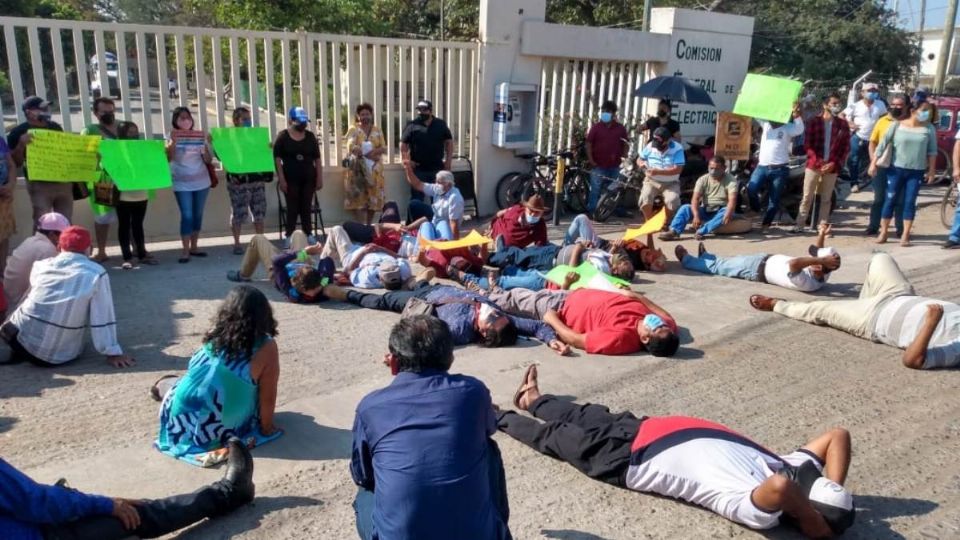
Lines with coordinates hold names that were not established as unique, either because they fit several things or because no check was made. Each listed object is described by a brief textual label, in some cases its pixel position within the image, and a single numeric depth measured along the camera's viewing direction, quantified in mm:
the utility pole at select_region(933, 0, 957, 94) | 21312
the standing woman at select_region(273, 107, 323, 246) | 8969
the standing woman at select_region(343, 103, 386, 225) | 9875
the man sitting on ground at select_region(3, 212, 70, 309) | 5789
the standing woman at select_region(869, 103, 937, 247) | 9430
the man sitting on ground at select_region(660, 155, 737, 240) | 10414
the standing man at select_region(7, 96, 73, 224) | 7395
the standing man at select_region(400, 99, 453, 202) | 10188
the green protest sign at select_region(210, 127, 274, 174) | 8719
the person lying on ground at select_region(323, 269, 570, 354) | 6016
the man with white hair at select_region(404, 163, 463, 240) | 8859
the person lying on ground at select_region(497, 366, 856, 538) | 3478
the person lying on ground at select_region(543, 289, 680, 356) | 5844
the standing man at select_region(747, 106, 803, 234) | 10781
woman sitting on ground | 4094
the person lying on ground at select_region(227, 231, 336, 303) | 7062
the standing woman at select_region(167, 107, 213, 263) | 8336
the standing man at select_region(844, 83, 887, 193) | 13820
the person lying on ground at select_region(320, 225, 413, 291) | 7516
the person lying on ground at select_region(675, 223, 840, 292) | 7603
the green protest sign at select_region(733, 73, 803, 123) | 10547
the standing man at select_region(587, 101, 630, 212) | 11320
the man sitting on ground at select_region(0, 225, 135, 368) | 5258
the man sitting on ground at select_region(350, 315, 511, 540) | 2746
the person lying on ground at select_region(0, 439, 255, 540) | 2975
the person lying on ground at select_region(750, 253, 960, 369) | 5738
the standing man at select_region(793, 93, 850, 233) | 10500
